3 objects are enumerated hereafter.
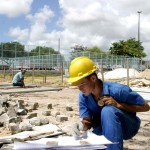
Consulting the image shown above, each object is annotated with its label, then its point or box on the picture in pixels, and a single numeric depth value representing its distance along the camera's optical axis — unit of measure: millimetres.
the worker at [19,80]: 12009
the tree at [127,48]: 40824
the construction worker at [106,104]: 2046
